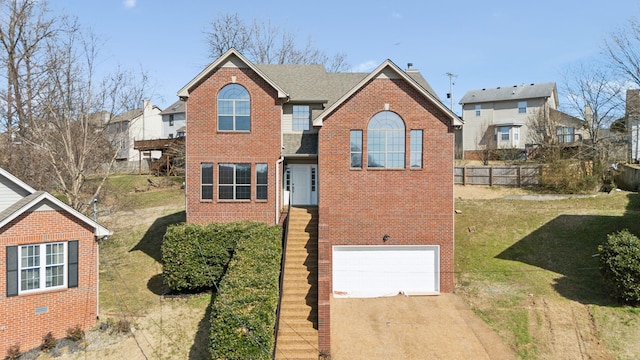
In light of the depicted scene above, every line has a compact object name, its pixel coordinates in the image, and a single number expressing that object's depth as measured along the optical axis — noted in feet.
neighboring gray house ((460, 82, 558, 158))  140.36
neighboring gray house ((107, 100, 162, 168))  173.88
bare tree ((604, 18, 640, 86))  75.08
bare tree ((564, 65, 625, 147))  109.89
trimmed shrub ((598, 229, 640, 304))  45.27
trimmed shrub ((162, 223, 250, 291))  52.31
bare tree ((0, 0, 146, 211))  74.84
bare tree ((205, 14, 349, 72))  140.87
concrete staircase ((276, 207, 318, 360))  41.29
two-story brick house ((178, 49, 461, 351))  55.26
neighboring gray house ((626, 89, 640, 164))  86.49
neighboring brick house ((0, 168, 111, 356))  42.80
